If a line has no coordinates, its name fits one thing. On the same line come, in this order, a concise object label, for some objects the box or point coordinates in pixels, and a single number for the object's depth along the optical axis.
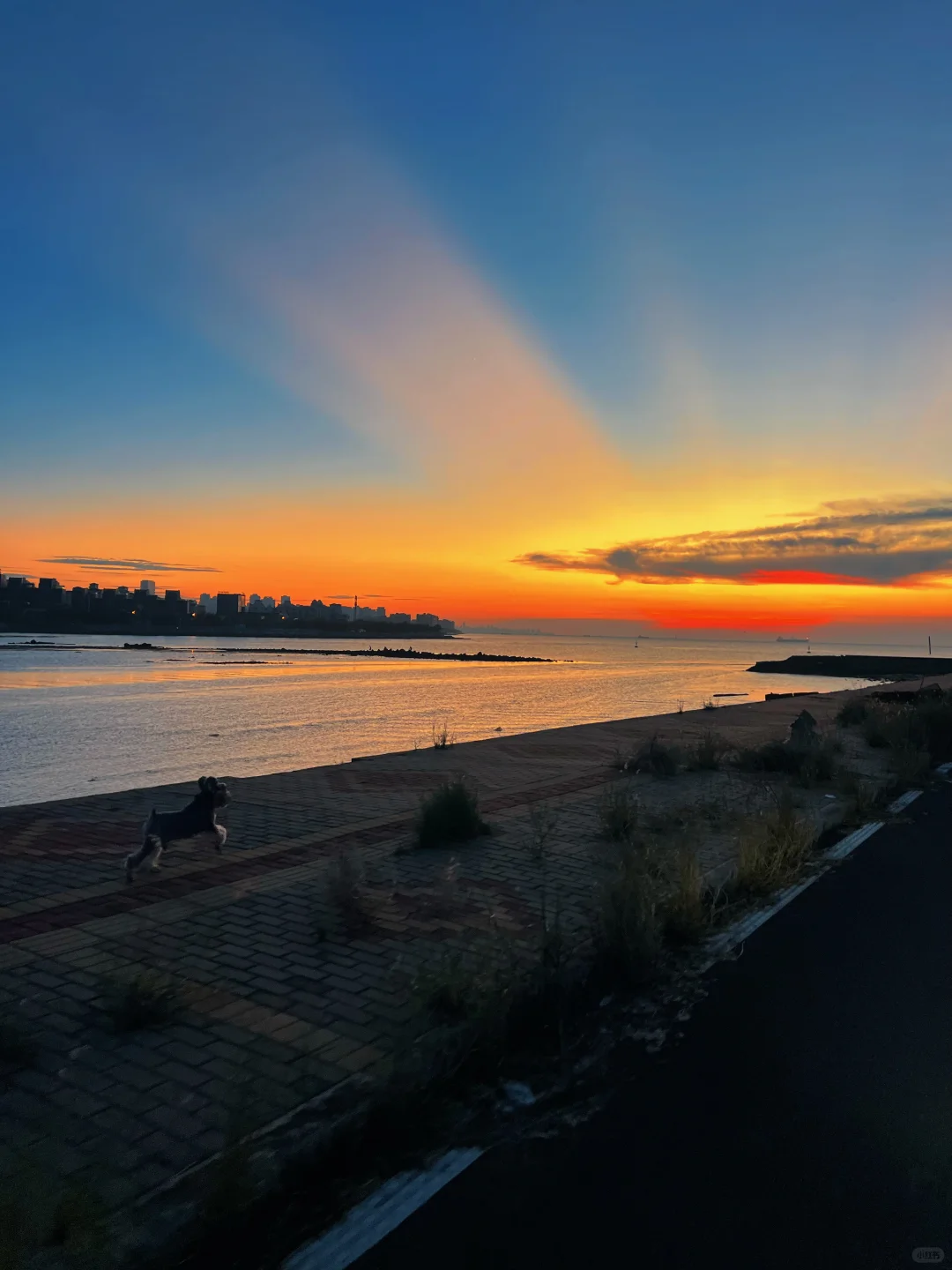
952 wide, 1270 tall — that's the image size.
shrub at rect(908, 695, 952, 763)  15.70
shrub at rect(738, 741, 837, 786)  12.62
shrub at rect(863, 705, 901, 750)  16.39
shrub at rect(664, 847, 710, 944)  5.78
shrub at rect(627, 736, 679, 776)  12.76
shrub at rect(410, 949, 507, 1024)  4.29
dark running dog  6.73
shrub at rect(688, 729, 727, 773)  13.51
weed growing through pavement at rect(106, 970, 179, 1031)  4.18
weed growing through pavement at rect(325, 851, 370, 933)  5.85
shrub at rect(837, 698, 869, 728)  21.17
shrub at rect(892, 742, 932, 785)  12.59
